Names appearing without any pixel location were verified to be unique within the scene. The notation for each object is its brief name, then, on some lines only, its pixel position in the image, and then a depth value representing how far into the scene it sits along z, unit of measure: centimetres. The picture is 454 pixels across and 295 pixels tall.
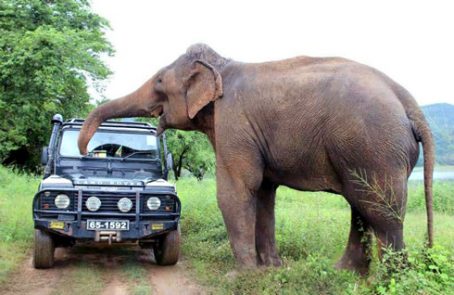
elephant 473
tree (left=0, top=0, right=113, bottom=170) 1930
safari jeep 630
